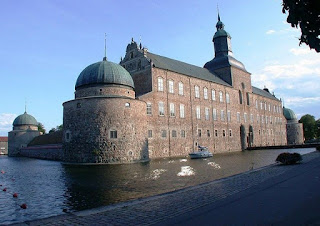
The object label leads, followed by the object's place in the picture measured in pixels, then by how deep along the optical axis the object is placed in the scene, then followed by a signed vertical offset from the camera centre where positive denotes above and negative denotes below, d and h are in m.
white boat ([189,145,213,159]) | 32.44 -1.56
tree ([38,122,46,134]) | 91.31 +6.43
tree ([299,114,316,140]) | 93.12 +4.22
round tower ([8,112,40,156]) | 56.59 +2.88
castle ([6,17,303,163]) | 26.97 +4.44
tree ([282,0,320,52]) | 7.03 +3.20
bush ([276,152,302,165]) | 17.47 -1.20
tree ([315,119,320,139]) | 88.56 +3.58
